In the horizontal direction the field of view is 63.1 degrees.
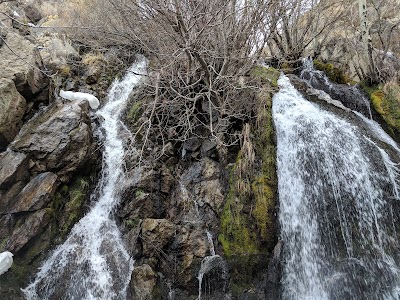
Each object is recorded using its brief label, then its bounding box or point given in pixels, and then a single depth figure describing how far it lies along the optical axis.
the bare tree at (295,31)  9.91
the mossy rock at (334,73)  9.37
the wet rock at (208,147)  6.98
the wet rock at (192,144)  7.20
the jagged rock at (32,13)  14.87
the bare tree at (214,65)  6.40
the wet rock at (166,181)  6.65
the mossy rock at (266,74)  8.11
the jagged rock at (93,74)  9.75
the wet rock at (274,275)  5.32
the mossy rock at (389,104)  7.01
